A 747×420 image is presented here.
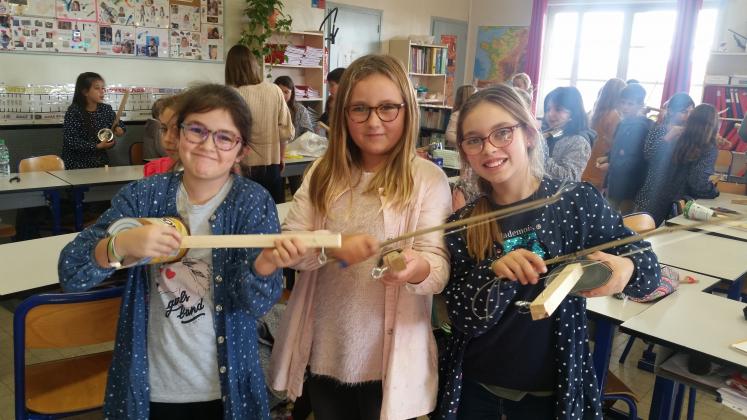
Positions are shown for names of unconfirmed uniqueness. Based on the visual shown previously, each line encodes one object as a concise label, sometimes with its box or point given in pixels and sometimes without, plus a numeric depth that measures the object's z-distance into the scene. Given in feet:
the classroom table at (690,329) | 5.31
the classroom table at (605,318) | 6.06
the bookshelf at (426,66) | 25.38
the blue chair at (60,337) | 4.88
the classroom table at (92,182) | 11.93
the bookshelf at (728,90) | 20.36
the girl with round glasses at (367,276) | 4.03
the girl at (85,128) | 14.49
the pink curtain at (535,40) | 26.16
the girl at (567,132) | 10.32
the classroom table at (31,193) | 10.98
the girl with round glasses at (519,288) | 4.07
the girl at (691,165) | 11.55
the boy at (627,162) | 12.96
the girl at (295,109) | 18.42
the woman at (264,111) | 12.29
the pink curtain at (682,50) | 22.17
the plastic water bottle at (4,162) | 12.10
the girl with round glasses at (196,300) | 4.04
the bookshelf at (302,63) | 20.54
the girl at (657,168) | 12.03
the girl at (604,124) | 14.90
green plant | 19.06
